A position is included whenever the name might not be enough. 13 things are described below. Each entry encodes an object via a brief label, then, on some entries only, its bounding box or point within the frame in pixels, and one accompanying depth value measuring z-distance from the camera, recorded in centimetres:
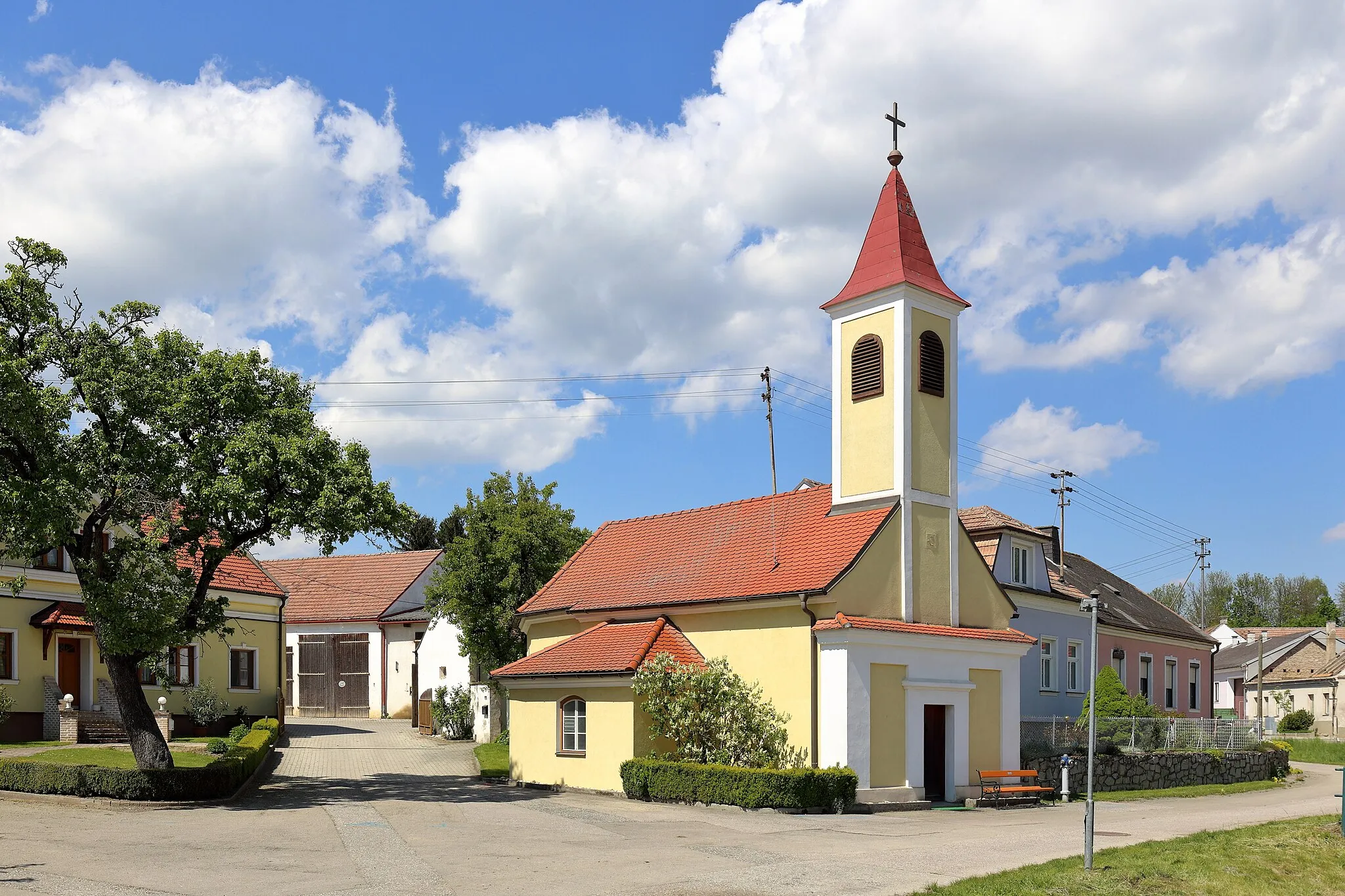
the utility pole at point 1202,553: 7900
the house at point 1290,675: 7319
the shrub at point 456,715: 4031
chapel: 2480
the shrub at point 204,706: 3578
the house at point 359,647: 4891
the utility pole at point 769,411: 4612
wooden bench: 2648
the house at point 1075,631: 3669
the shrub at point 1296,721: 6838
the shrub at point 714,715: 2503
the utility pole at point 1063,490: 5222
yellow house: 3180
